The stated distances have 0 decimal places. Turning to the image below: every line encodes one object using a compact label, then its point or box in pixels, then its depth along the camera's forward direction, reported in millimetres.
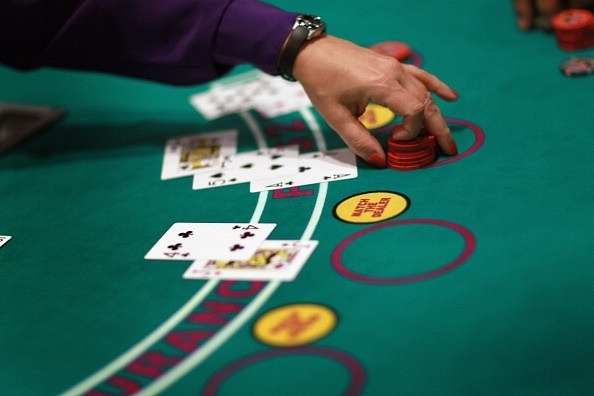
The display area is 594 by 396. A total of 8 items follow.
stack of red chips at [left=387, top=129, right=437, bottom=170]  1632
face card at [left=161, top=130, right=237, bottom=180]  1833
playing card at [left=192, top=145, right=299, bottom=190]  1739
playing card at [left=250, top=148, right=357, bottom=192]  1666
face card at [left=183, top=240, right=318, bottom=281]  1373
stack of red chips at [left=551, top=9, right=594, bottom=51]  1985
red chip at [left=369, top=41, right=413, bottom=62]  2145
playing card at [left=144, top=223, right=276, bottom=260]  1461
